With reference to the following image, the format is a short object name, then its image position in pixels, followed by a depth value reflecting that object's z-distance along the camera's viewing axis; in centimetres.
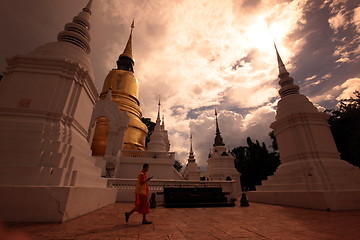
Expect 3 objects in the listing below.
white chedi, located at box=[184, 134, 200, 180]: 2680
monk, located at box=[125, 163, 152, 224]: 426
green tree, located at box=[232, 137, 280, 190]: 2447
